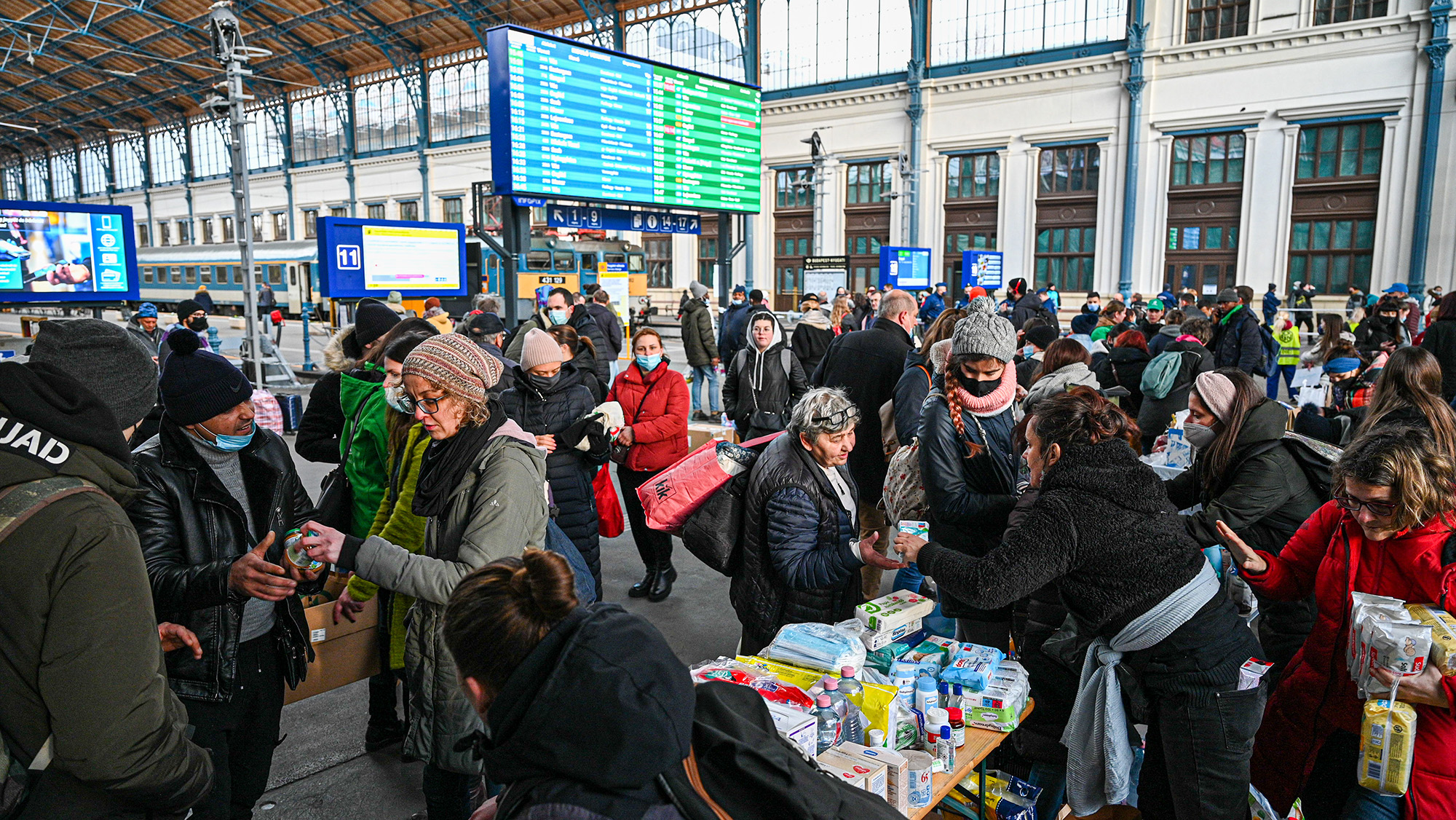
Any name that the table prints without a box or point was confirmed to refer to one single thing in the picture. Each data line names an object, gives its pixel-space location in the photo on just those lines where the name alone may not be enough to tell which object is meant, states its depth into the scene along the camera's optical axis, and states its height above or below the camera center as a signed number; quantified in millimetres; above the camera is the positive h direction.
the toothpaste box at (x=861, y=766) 2139 -1221
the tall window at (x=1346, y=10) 19234 +6693
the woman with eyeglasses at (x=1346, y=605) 2211 -926
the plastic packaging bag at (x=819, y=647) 2592 -1101
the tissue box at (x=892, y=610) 2836 -1090
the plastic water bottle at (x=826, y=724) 2279 -1161
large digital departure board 11133 +2556
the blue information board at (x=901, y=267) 15984 +618
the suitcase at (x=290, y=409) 7814 -1038
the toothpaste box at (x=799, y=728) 2137 -1101
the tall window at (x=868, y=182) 26672 +3766
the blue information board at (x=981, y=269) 17766 +654
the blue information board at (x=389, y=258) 12242 +640
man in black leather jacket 2240 -718
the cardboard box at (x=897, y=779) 2207 -1271
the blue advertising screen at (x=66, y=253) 9719 +570
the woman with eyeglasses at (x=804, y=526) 2979 -820
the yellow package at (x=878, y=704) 2365 -1153
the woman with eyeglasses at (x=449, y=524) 2332 -650
